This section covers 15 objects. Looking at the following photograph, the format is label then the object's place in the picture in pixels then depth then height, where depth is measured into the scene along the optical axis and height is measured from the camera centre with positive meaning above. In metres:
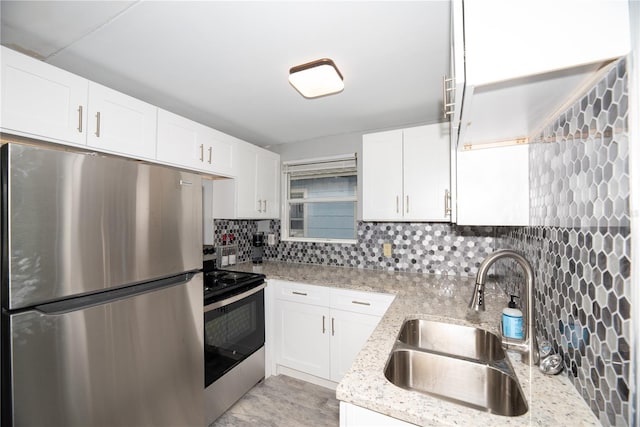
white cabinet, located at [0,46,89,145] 1.15 +0.56
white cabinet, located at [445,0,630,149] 0.56 +0.39
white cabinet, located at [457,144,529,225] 1.28 +0.17
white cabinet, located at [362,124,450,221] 2.07 +0.37
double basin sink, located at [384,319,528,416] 0.90 -0.60
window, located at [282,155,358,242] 2.95 +0.22
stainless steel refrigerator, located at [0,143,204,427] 0.90 -0.32
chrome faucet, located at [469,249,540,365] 0.92 -0.33
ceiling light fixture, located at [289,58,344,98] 1.39 +0.80
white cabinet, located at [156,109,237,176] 1.82 +0.57
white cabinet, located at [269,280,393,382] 2.03 -0.89
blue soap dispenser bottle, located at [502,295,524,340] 1.00 -0.41
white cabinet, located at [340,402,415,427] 0.73 -0.58
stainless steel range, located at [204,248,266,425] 1.75 -0.88
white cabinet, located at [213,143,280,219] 2.51 +0.31
